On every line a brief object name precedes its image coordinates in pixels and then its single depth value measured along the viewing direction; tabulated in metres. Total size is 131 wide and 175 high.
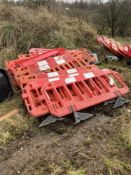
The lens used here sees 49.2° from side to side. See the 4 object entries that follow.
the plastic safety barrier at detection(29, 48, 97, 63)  2.66
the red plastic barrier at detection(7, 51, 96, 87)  2.27
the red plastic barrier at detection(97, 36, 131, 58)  3.09
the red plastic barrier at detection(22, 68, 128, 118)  1.95
